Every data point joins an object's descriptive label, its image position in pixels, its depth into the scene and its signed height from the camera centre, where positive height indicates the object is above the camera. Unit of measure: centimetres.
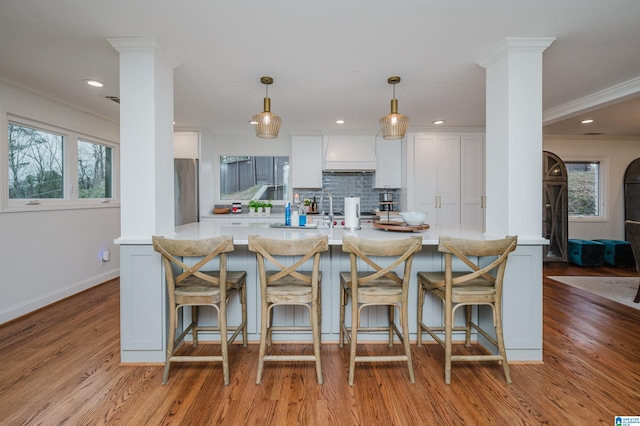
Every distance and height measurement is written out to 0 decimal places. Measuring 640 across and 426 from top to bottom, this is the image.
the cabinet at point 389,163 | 530 +74
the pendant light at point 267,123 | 269 +73
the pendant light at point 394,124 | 275 +73
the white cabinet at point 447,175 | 501 +50
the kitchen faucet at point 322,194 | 549 +23
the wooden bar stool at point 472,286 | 195 -53
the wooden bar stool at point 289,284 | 193 -51
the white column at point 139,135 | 224 +52
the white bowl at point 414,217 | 269 -9
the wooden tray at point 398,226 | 262 -17
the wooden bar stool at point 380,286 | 191 -52
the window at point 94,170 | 411 +53
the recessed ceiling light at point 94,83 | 303 +123
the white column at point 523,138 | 226 +49
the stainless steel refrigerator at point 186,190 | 465 +27
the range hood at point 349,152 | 523 +92
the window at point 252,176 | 574 +57
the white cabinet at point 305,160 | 533 +80
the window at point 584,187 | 596 +35
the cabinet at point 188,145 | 507 +102
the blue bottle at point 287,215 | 314 -8
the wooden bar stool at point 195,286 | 195 -52
